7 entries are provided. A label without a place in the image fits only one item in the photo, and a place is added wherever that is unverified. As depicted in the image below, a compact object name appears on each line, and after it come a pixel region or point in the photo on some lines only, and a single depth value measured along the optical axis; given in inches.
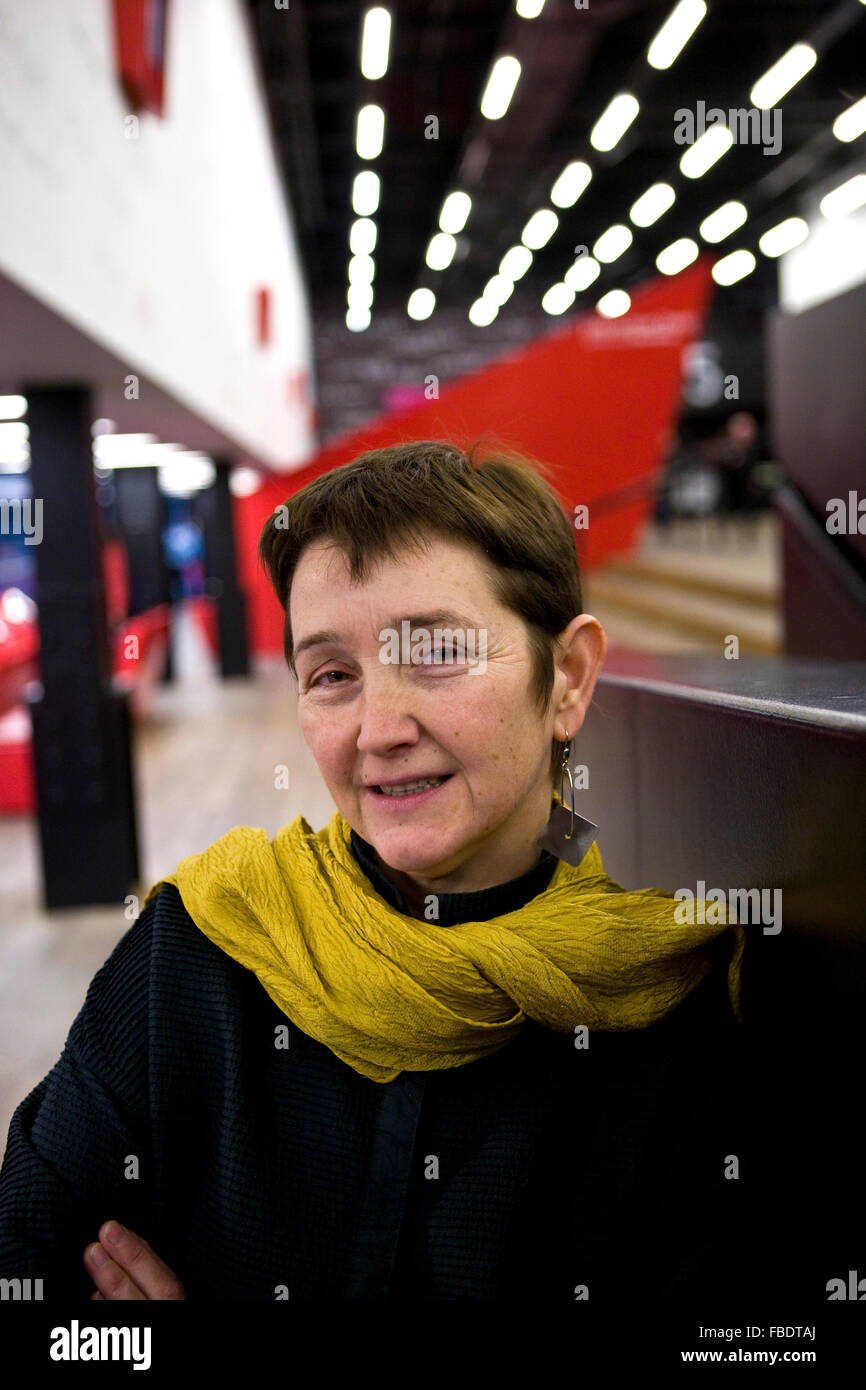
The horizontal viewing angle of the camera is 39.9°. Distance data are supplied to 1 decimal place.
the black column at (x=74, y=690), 205.0
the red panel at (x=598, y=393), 474.9
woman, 42.7
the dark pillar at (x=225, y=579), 516.4
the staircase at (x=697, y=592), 337.1
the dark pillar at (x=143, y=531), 475.5
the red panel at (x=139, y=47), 187.8
